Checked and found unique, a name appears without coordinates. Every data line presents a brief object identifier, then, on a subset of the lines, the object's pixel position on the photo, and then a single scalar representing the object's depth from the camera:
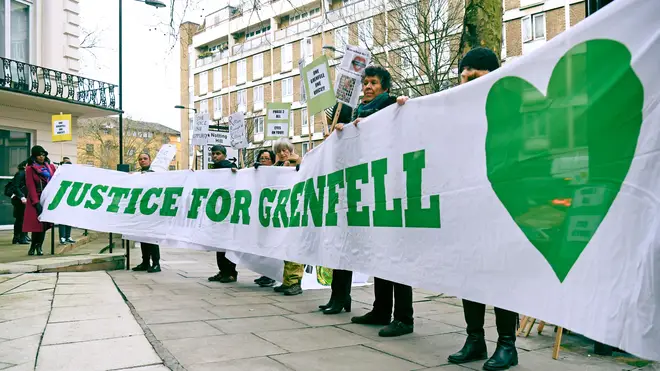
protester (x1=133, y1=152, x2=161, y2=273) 9.13
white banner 2.32
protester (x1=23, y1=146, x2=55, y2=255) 9.86
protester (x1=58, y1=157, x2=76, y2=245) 12.16
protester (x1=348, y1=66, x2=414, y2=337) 4.70
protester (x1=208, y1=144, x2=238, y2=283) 8.12
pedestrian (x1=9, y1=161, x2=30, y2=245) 11.70
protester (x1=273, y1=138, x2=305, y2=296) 6.94
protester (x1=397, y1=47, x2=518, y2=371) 3.61
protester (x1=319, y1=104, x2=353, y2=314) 5.67
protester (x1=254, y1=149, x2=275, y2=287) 7.79
